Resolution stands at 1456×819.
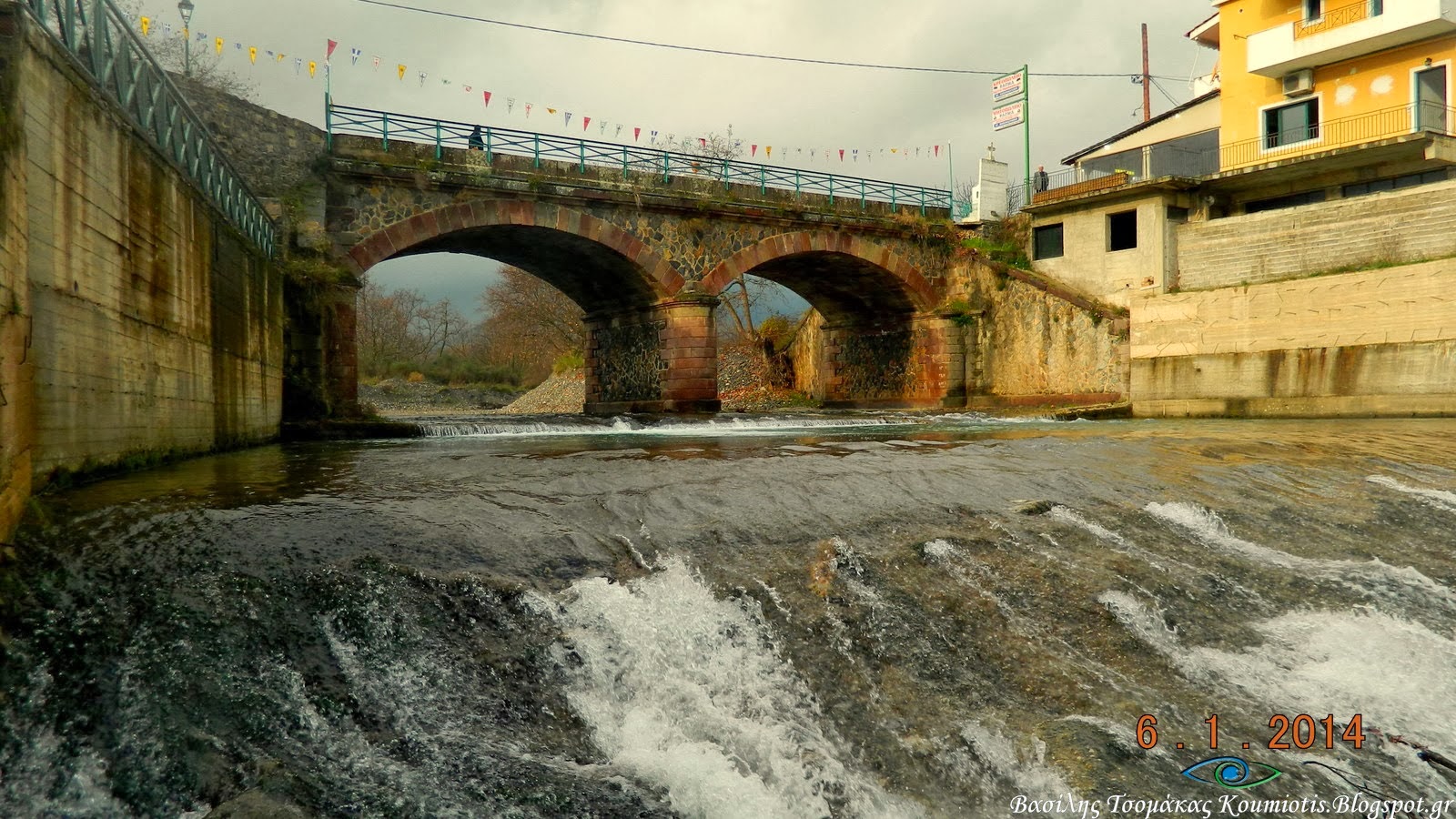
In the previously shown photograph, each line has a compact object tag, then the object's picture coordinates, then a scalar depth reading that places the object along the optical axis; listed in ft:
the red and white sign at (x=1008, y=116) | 101.65
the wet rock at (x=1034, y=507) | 22.56
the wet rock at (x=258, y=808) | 10.10
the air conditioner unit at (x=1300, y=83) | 87.92
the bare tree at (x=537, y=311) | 144.25
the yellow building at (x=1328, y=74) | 80.38
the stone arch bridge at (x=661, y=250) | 62.80
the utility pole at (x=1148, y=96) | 144.97
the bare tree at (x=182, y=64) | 76.89
